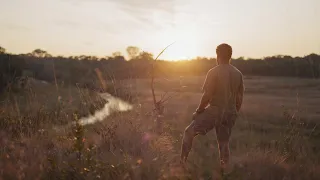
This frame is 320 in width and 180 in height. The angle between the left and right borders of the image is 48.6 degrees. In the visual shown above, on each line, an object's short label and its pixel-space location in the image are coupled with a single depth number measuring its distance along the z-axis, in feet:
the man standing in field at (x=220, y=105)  17.66
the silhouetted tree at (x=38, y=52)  277.44
